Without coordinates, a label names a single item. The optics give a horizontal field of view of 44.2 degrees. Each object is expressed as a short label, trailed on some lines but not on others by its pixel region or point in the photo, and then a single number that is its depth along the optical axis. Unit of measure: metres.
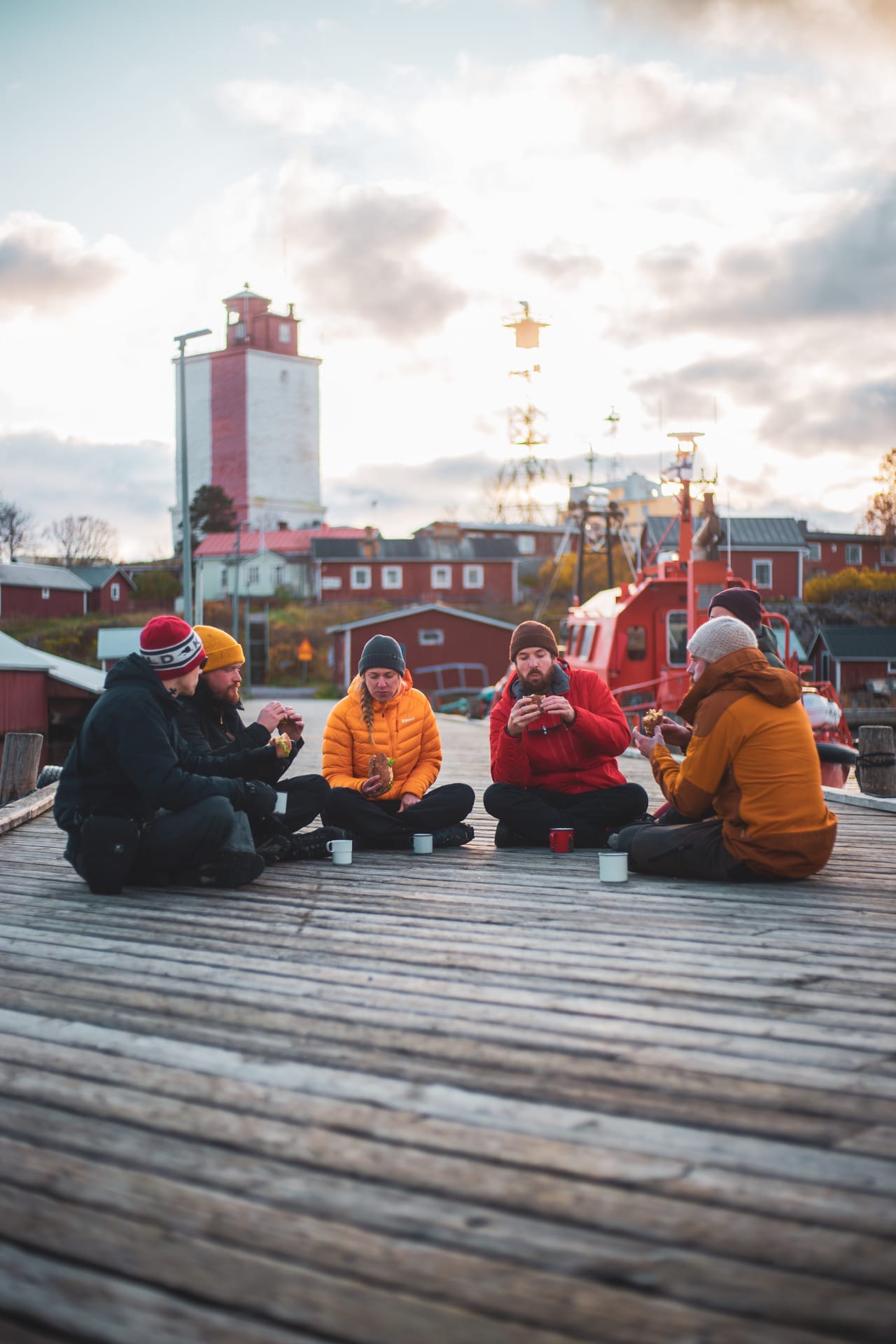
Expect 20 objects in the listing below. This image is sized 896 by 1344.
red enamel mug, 6.39
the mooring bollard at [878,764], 9.02
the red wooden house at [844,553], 58.47
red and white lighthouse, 76.69
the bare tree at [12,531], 70.44
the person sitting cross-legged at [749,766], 4.98
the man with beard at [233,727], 5.83
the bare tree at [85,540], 76.69
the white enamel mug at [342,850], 6.04
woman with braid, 6.48
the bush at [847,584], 46.81
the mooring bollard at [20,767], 10.16
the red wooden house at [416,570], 60.84
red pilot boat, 16.75
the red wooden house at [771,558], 52.38
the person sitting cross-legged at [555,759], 6.43
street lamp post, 21.89
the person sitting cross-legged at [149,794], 4.93
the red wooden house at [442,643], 48.28
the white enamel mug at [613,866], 5.37
